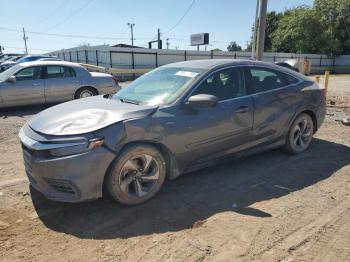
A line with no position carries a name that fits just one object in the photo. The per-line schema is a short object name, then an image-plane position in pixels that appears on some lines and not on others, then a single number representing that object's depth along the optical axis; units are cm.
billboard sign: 4088
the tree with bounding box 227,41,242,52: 9274
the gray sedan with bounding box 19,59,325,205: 334
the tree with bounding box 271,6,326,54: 4203
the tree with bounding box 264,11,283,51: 5241
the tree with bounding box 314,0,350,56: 4150
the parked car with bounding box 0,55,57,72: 2120
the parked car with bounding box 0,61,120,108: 933
